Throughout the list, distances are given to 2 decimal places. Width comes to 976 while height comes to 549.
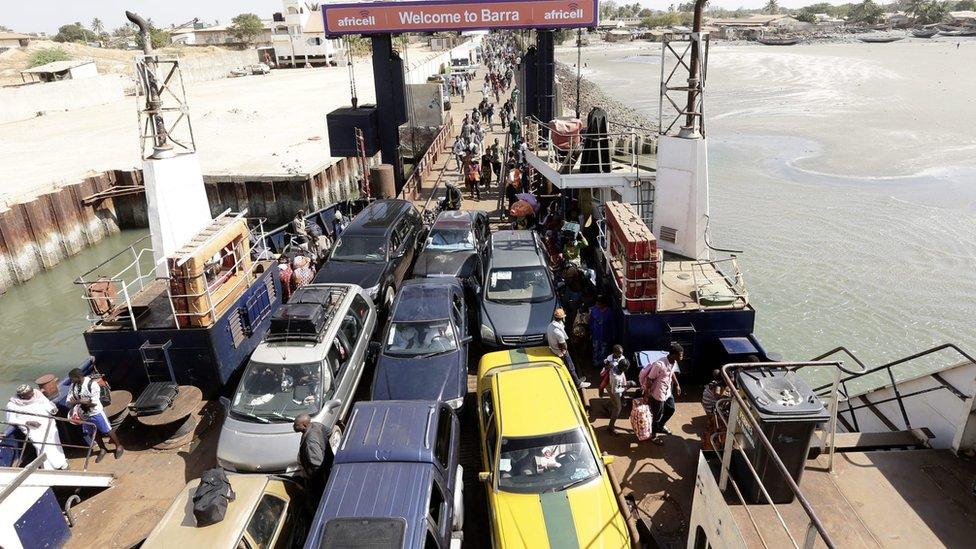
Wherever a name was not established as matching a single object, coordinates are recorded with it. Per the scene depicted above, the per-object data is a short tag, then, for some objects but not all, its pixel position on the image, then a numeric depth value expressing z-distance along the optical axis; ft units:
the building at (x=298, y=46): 297.53
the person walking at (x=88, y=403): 27.76
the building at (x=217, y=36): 401.70
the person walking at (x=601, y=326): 32.91
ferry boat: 16.72
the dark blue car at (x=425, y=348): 28.53
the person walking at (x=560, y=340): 29.35
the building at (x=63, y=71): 166.30
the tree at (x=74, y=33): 422.41
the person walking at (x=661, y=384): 26.32
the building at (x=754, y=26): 506.48
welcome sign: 53.57
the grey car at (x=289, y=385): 25.18
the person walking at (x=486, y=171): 69.05
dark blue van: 17.69
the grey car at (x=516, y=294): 34.06
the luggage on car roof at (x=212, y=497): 18.12
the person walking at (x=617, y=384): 27.25
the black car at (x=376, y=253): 40.19
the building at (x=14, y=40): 270.05
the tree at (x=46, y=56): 214.75
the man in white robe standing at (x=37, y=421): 26.40
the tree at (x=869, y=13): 522.88
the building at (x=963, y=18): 411.72
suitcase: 29.22
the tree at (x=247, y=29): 394.11
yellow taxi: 19.19
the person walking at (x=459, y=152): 78.28
